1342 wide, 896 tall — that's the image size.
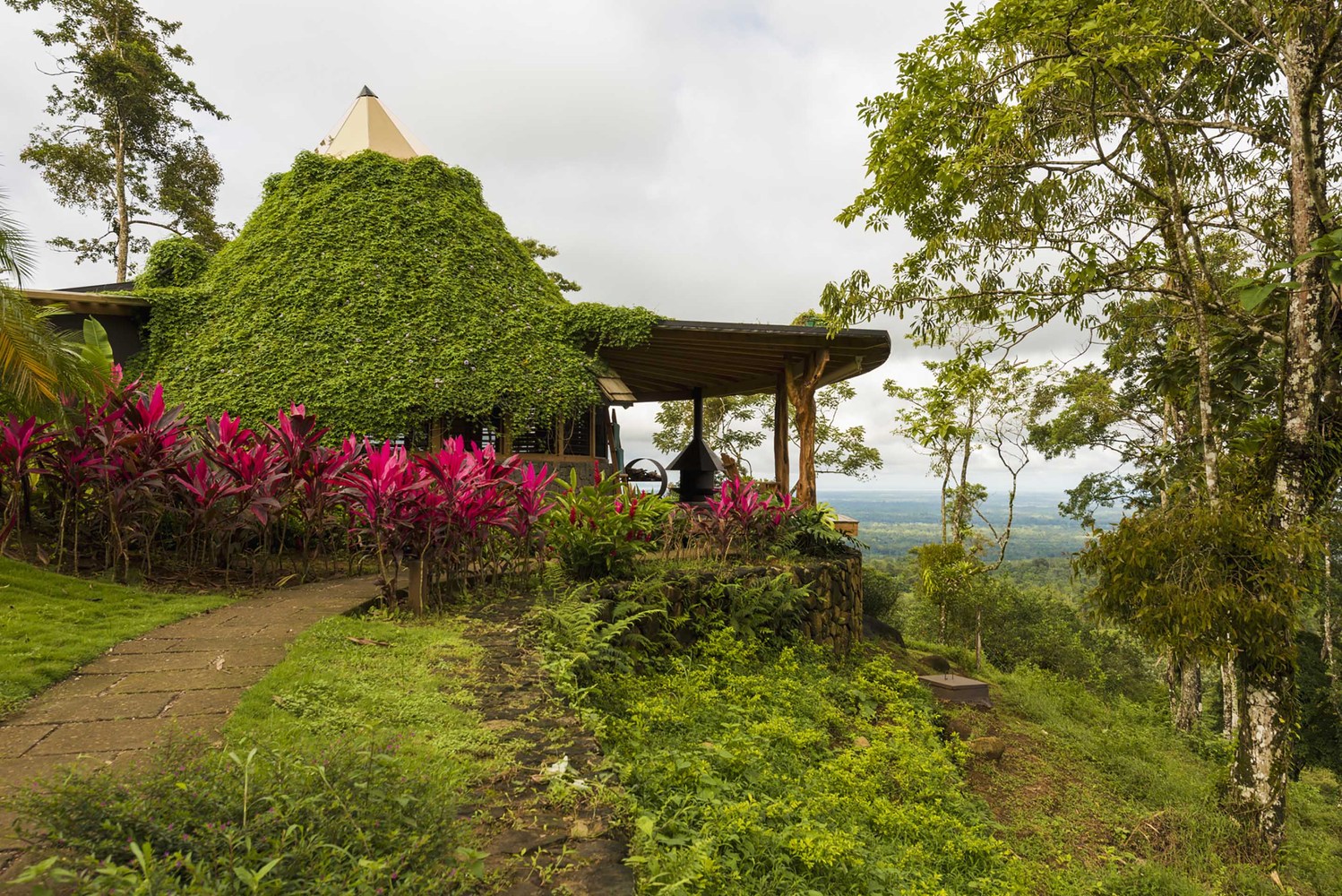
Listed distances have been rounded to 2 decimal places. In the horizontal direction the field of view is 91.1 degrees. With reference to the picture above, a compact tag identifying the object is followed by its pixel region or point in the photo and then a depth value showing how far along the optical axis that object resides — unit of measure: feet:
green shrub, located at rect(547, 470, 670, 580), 18.29
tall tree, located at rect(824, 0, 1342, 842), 17.95
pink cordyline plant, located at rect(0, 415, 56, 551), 14.65
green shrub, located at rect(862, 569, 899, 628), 51.08
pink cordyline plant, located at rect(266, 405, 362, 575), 16.94
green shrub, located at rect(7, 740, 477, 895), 4.91
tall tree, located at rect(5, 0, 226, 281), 56.08
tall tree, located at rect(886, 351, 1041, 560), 56.59
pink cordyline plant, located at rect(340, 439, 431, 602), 14.64
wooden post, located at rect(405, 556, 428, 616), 15.16
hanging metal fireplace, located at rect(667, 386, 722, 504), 40.68
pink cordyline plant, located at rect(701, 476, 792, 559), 23.63
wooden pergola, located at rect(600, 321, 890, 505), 33.12
